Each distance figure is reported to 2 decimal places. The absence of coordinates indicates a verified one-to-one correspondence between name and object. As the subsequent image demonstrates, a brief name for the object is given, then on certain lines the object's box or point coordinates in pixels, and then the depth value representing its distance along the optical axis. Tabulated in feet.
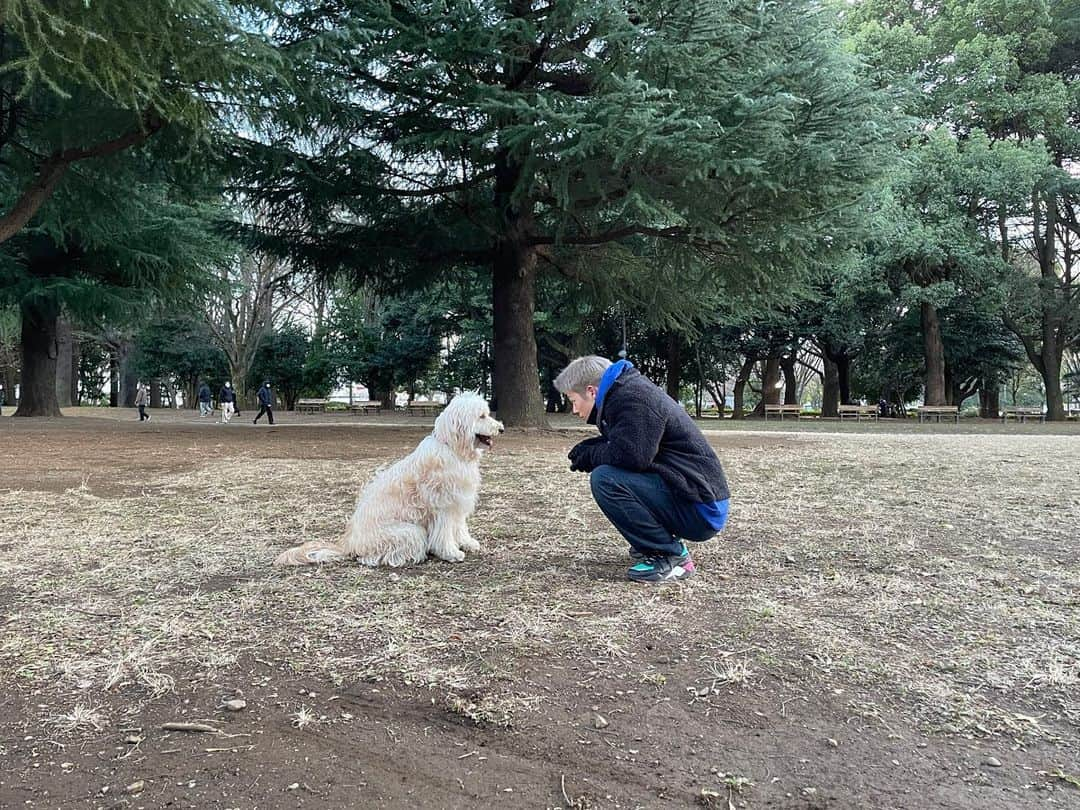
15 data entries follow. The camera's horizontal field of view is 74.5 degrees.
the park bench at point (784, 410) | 108.58
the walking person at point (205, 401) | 92.84
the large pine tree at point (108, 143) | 23.45
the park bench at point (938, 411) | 90.73
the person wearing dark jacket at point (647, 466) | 12.60
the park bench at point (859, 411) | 101.40
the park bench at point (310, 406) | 117.70
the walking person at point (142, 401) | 81.15
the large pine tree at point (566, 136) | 32.71
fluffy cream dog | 13.91
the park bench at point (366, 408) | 112.47
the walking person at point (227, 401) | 77.77
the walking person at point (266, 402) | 70.44
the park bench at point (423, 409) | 110.93
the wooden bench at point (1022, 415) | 102.62
